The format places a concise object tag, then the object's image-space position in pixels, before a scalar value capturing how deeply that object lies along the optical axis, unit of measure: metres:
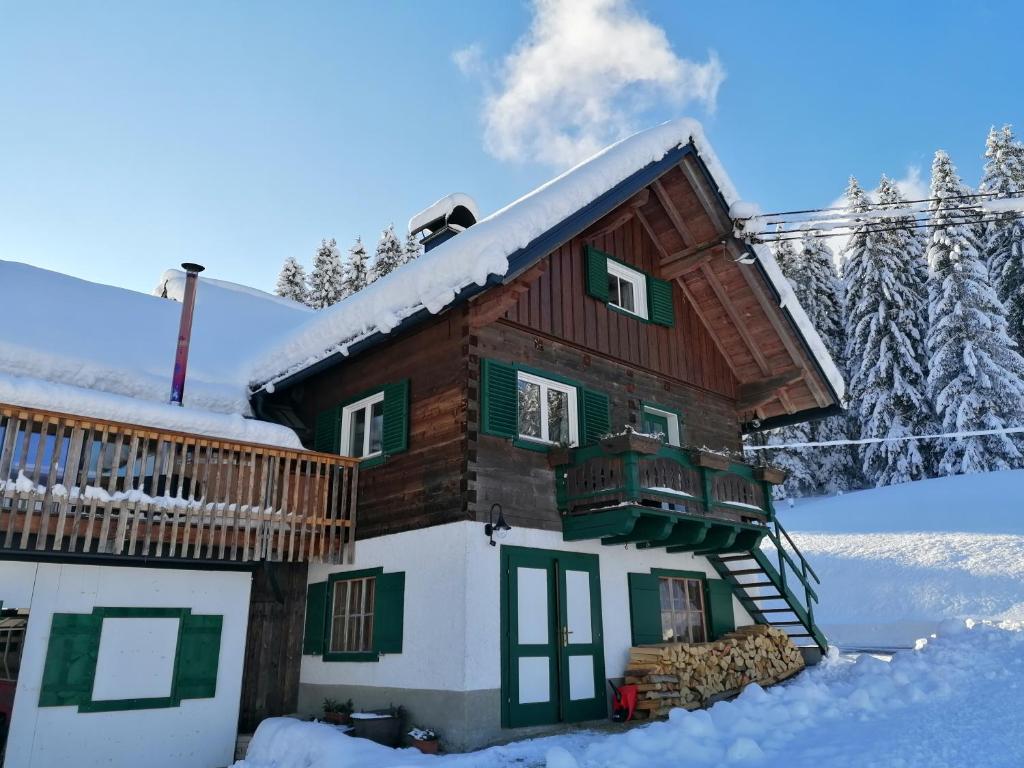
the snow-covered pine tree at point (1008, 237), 35.56
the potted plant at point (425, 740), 9.18
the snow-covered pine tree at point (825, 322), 38.75
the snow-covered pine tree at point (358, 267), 42.34
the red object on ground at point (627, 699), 10.93
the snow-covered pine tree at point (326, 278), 41.22
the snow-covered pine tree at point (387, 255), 42.59
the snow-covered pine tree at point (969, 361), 31.19
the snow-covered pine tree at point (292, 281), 42.66
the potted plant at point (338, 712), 10.59
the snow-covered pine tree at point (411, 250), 43.15
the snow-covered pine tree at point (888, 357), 34.88
